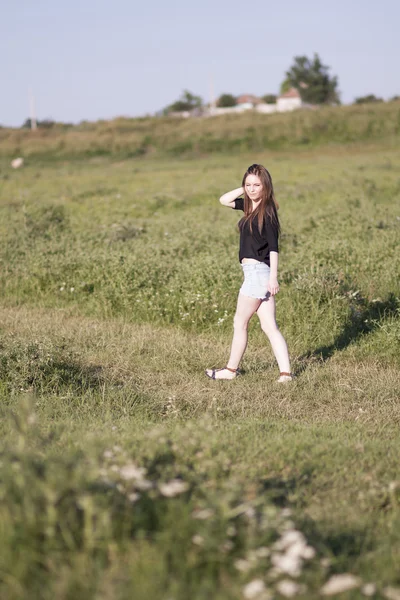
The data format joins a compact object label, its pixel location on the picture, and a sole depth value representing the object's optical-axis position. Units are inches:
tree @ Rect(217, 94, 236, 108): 3402.3
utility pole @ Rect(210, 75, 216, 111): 2854.3
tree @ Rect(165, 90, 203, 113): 3659.0
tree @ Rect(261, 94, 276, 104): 3550.7
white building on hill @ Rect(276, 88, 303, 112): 3186.5
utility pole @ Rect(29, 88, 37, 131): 2568.4
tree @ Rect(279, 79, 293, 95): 3794.3
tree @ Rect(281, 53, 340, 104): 2972.4
